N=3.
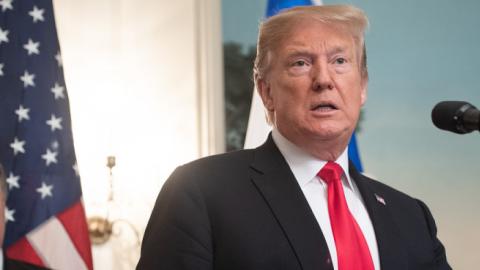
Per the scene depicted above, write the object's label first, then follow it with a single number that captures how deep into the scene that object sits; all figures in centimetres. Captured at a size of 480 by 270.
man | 192
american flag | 262
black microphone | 175
